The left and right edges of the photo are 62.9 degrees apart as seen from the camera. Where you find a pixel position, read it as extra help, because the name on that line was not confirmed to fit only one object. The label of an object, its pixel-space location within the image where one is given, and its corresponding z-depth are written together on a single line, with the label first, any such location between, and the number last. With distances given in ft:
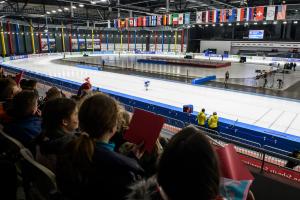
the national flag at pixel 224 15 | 76.48
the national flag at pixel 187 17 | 80.48
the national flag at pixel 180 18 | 81.86
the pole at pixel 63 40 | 156.68
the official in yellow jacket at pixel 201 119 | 27.73
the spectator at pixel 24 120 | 8.13
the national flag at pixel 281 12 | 66.54
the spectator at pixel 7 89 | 12.23
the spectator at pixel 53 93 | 13.42
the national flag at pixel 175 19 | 82.64
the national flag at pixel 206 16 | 80.12
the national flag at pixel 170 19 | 83.66
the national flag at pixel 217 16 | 77.60
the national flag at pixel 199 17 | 82.38
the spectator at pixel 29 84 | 16.40
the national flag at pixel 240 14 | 72.77
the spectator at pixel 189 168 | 3.05
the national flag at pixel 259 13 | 70.13
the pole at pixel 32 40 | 134.41
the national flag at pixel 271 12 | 67.56
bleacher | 6.06
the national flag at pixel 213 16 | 78.38
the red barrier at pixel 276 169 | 12.56
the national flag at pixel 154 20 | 87.86
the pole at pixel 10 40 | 119.96
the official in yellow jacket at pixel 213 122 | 27.02
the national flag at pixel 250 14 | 71.56
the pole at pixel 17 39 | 126.19
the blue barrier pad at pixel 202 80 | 58.54
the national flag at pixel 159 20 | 86.35
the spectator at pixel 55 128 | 6.64
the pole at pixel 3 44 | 114.03
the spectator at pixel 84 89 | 16.47
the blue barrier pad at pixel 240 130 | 23.16
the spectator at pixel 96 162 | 4.68
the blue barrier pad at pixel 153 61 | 107.31
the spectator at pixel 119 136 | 6.97
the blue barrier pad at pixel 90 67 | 83.06
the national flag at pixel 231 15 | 74.49
